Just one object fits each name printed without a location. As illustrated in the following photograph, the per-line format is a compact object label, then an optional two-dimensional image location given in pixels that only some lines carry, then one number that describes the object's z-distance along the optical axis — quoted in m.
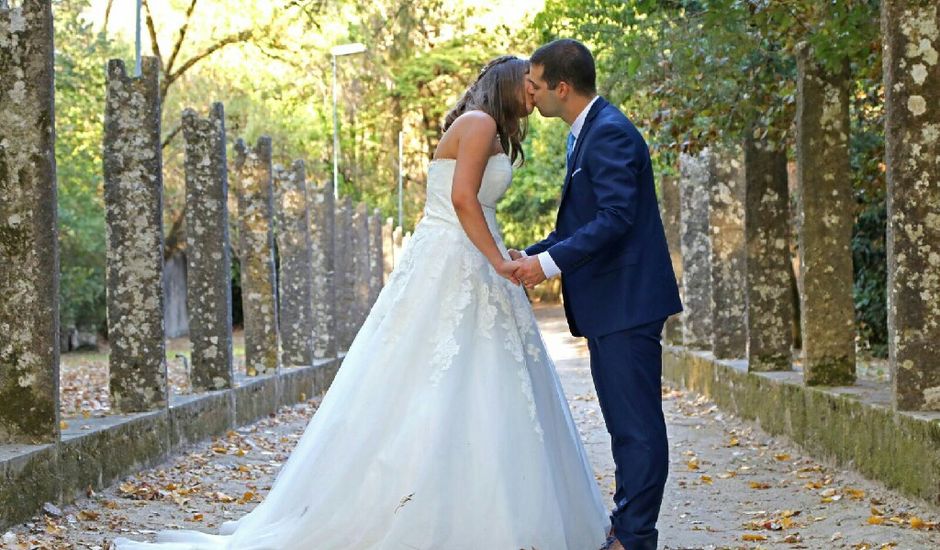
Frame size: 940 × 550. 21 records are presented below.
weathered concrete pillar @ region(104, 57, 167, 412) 10.88
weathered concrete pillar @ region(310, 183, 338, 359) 21.14
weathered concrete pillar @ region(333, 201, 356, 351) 23.61
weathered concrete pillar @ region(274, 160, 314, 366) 18.72
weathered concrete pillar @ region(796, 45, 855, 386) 11.18
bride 6.36
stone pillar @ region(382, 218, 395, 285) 33.22
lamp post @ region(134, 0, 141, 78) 17.16
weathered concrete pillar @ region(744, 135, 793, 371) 13.36
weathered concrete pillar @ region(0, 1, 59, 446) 8.29
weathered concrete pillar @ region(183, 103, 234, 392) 13.48
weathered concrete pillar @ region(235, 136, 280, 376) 16.23
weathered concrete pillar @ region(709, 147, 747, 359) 16.44
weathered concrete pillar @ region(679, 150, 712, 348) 19.05
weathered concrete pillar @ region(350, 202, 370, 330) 25.80
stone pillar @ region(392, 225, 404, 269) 35.57
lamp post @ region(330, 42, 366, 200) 33.10
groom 6.43
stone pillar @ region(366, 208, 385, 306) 28.66
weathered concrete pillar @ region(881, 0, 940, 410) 8.32
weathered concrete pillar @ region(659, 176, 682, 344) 21.66
